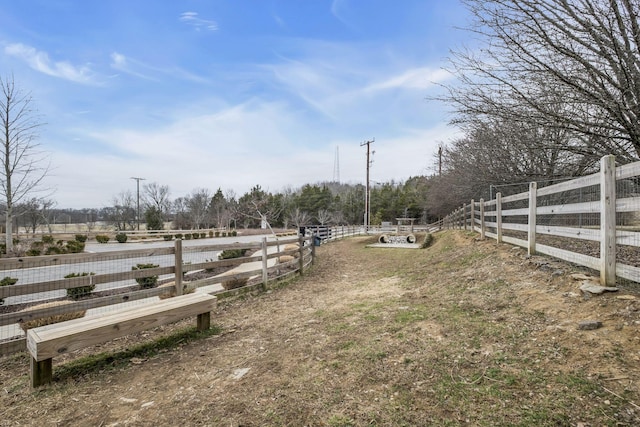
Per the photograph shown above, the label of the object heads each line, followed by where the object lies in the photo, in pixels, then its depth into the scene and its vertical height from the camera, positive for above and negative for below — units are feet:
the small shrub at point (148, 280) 23.49 -4.91
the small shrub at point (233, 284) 21.73 -4.64
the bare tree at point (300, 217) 147.62 -0.06
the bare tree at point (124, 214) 155.84 +2.23
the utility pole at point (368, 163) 94.50 +16.95
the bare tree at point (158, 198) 155.84 +10.08
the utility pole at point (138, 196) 141.87 +10.61
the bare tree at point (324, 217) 156.46 -0.14
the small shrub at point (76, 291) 22.13 -5.33
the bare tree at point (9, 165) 44.70 +7.89
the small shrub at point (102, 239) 87.92 -5.72
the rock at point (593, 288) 9.75 -2.34
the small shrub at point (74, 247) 58.15 -5.44
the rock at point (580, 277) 11.14 -2.26
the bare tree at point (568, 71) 11.83 +6.20
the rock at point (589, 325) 8.39 -2.97
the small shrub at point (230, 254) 45.94 -5.61
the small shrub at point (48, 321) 13.25 -4.45
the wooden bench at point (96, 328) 8.65 -3.41
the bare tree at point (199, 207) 154.39 +5.44
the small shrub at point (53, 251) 49.80 -5.07
